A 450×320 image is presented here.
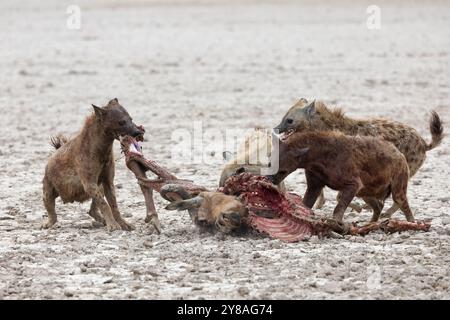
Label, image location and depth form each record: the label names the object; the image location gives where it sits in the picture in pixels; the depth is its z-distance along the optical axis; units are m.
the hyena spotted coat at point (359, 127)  16.75
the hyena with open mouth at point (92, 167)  15.77
